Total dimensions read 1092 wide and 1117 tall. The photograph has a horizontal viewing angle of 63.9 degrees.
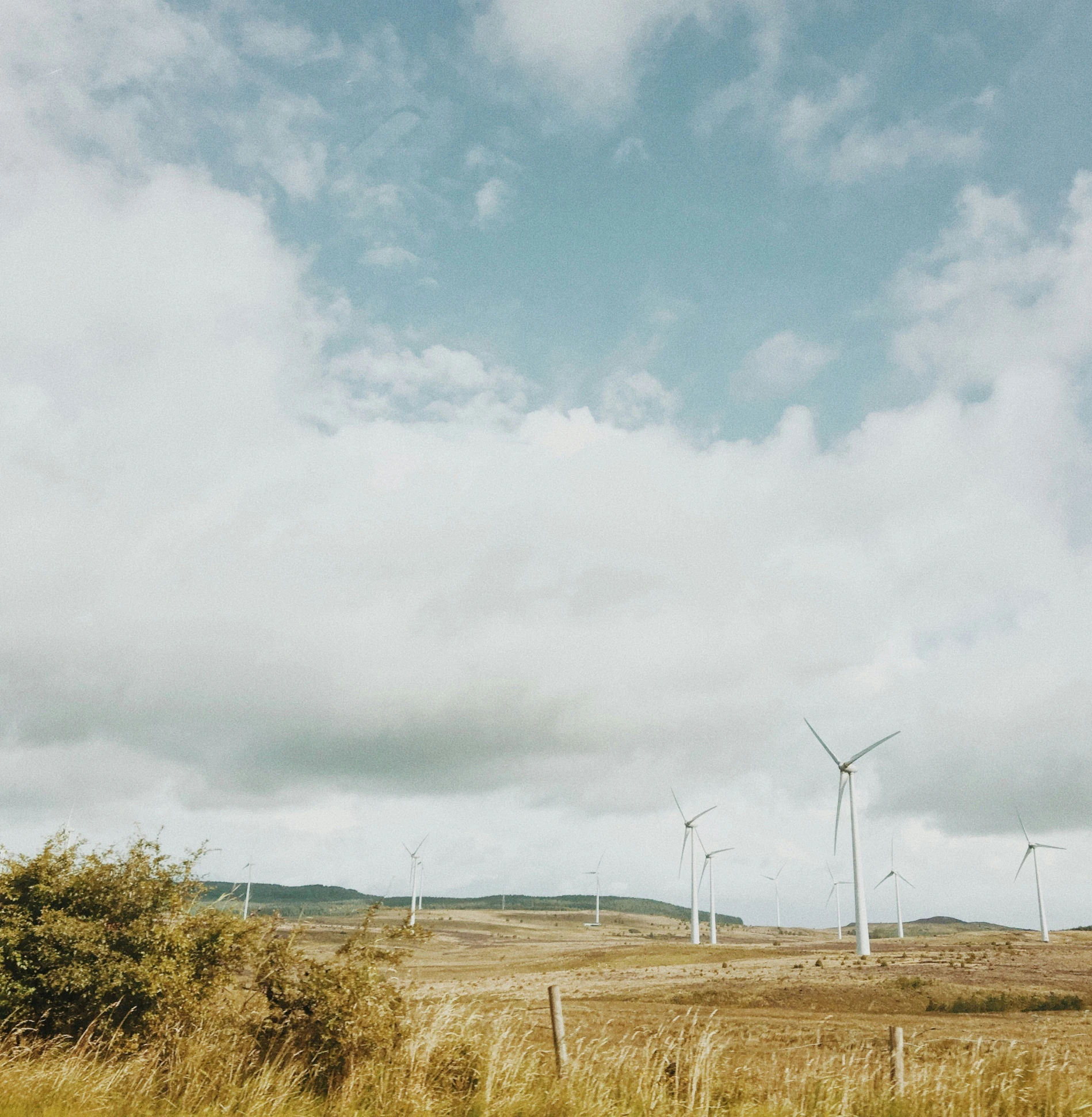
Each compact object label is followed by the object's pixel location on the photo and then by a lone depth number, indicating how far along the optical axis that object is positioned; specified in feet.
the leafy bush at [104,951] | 57.88
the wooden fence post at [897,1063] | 48.26
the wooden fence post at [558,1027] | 49.75
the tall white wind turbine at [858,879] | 326.24
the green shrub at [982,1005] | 180.96
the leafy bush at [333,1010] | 48.88
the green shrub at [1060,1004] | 178.70
